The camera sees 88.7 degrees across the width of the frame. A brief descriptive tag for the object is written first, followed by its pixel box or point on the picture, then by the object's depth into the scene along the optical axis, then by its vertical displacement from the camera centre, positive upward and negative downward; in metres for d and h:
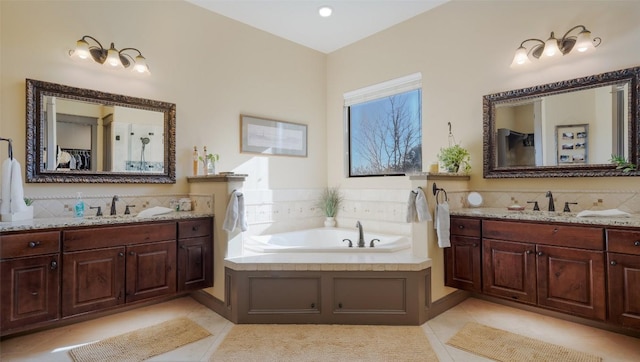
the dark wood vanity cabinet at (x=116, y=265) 2.46 -0.65
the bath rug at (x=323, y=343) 2.29 -1.20
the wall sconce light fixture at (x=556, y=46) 2.79 +1.23
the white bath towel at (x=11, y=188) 2.43 -0.02
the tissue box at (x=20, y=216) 2.46 -0.23
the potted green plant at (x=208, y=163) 3.59 +0.24
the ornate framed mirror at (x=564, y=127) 2.70 +0.51
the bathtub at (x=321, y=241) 3.15 -0.63
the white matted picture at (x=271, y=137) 4.08 +0.63
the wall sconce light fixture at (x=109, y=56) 2.93 +1.22
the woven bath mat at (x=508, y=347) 2.25 -1.20
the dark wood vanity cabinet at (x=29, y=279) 2.19 -0.65
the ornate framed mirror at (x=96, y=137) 2.79 +0.46
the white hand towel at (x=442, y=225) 2.94 -0.37
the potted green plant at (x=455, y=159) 3.38 +0.25
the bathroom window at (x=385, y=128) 4.16 +0.77
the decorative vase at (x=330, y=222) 4.61 -0.53
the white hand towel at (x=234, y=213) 2.95 -0.26
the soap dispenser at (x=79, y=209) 2.87 -0.21
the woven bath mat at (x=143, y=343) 2.31 -1.20
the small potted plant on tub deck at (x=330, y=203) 4.64 -0.27
